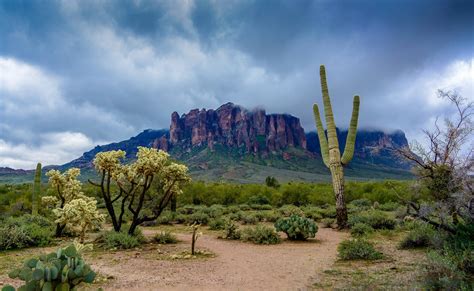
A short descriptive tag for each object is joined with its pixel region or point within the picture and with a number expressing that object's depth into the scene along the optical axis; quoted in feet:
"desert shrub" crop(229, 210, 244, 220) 67.98
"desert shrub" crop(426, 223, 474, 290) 18.11
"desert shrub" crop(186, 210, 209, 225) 65.60
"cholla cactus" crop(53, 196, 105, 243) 37.37
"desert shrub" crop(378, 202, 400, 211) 76.23
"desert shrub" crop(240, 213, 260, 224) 64.49
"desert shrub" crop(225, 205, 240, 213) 80.69
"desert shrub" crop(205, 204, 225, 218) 71.06
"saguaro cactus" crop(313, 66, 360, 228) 53.26
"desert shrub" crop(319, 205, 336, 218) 68.94
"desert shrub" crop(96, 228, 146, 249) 39.11
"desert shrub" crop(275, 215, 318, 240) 44.60
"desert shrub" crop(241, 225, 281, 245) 42.96
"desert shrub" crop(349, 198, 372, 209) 86.53
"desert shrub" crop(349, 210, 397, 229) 51.06
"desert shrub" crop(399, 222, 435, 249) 34.41
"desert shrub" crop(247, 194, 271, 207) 100.68
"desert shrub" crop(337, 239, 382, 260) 31.60
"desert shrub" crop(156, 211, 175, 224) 67.77
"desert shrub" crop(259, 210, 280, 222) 66.23
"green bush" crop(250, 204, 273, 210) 92.25
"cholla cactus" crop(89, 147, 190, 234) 40.11
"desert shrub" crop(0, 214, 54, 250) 37.80
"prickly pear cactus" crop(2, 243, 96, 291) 14.48
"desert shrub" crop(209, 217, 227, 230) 58.90
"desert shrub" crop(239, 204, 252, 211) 91.13
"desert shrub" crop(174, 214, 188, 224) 68.51
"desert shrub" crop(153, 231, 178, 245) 44.12
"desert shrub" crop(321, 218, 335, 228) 58.10
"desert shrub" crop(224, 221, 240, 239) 46.91
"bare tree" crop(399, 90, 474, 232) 27.09
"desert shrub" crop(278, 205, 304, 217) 70.23
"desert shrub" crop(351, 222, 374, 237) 47.73
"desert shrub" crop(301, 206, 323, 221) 66.33
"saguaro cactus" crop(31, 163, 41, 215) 64.43
